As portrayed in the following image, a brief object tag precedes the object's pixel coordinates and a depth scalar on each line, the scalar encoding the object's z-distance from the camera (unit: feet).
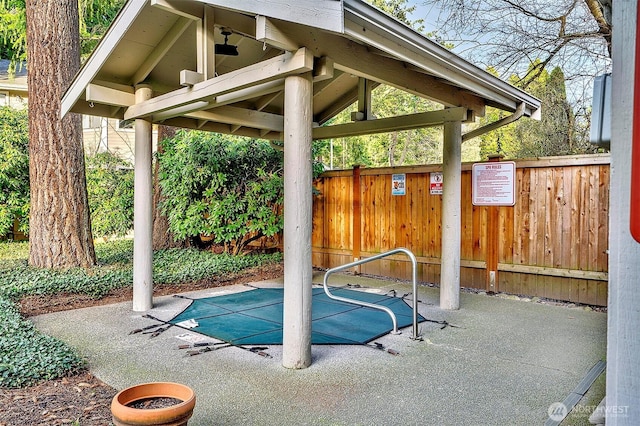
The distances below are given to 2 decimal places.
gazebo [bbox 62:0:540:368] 10.50
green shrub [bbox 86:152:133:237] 30.50
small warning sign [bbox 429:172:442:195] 21.49
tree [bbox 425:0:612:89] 25.61
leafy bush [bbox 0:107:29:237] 29.09
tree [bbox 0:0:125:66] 28.71
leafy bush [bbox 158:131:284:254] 24.90
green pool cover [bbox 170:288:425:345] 13.60
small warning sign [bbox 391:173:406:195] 22.91
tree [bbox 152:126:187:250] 29.07
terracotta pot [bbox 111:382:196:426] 6.43
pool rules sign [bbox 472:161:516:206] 19.36
